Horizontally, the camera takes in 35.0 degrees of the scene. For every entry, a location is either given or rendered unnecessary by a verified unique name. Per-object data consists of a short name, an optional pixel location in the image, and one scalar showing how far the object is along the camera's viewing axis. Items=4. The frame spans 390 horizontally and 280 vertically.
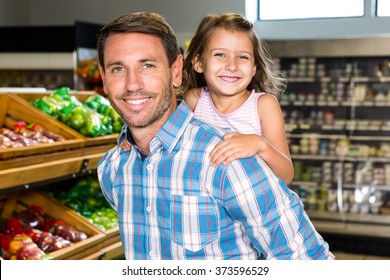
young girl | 2.23
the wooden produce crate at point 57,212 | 3.13
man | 1.38
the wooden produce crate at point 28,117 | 3.16
